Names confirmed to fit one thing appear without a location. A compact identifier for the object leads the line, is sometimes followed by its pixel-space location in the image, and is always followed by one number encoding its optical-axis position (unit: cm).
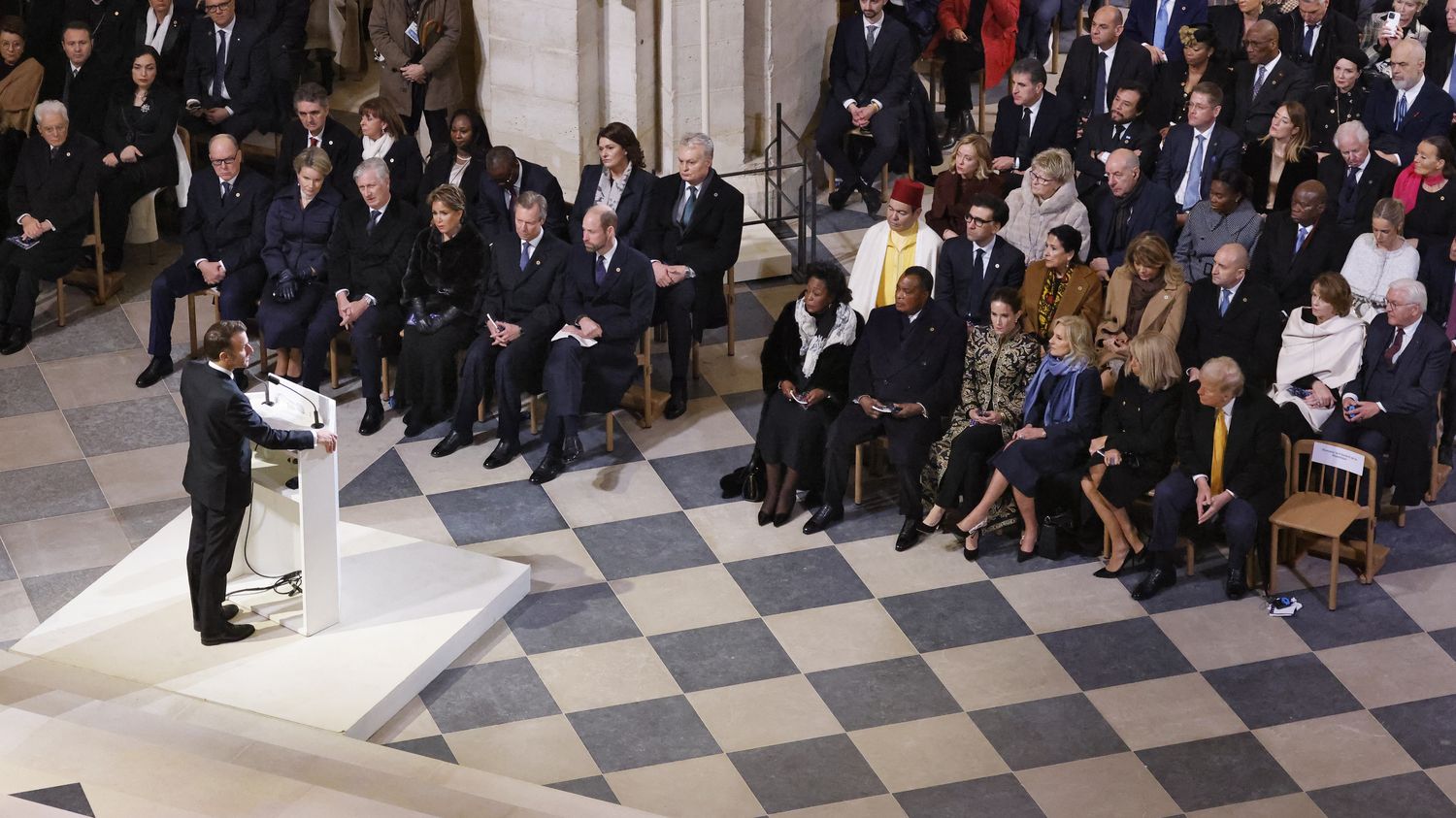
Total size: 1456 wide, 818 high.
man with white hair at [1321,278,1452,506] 1689
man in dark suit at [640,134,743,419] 1952
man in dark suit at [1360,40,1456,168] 2017
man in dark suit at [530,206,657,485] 1830
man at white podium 1432
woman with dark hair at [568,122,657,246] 1972
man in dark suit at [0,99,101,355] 2058
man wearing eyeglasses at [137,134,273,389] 1986
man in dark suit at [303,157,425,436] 1914
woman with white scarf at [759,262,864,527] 1745
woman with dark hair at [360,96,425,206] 2091
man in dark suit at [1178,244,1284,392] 1756
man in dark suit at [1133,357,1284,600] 1616
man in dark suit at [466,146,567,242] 1995
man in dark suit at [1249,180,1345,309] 1814
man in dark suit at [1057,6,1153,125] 2180
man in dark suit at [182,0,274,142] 2277
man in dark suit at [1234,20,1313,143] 2077
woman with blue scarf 1670
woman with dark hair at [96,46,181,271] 2162
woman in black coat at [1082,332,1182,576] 1650
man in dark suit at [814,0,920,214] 2294
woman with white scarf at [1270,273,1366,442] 1698
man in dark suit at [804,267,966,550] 1723
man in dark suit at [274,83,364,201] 2119
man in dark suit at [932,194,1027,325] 1831
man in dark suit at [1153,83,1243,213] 1975
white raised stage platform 1470
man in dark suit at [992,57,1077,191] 2131
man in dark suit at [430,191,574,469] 1852
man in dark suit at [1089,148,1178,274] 1886
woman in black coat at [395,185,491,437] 1884
